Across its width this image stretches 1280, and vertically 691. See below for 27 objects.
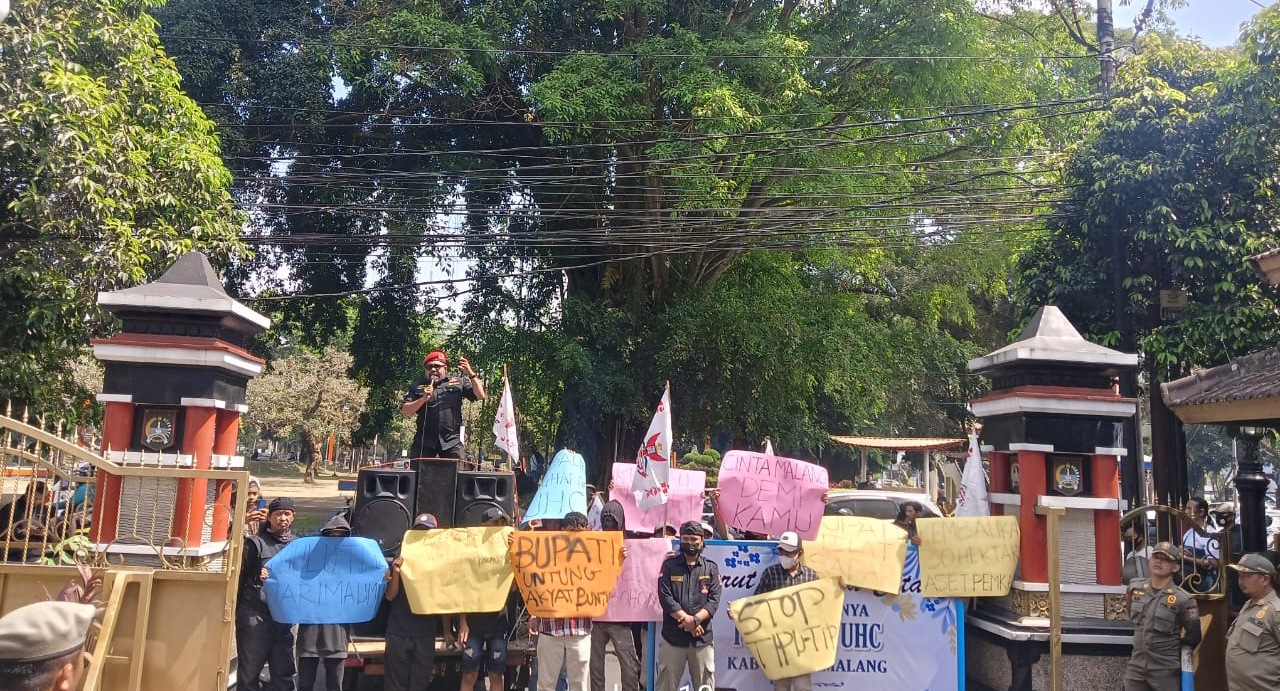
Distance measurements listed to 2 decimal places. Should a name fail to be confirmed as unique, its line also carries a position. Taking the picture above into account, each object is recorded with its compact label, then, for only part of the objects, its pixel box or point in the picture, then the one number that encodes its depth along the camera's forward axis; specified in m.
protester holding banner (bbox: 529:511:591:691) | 7.48
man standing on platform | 9.32
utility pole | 13.92
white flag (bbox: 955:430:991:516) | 8.93
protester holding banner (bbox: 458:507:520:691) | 7.49
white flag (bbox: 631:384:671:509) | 8.37
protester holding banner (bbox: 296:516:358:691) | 7.13
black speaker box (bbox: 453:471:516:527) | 8.84
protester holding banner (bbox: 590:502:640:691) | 7.73
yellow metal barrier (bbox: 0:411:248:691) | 5.95
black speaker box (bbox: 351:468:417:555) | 8.54
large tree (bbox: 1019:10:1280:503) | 11.75
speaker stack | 8.57
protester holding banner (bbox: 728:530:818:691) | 7.29
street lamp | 9.22
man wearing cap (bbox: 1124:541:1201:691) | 6.88
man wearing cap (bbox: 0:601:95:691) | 2.79
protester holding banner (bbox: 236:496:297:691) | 7.20
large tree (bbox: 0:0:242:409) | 10.41
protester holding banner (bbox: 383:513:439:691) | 7.34
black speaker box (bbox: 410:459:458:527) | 8.96
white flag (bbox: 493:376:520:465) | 10.38
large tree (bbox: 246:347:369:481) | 40.53
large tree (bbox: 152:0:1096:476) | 17.39
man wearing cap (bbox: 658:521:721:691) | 7.29
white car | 14.84
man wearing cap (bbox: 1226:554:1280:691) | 6.28
